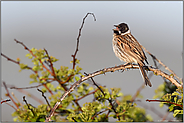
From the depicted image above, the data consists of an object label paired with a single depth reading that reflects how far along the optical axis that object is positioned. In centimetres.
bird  681
